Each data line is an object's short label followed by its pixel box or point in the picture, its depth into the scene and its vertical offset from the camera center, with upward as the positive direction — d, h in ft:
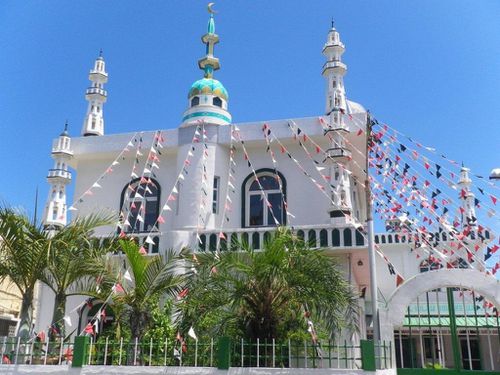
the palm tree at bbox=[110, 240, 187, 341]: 33.81 +4.03
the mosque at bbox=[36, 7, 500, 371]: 47.52 +16.77
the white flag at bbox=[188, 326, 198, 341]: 30.12 +0.97
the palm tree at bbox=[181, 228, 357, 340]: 31.99 +3.46
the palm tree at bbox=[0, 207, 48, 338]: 34.65 +6.04
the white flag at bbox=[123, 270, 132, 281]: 34.81 +4.69
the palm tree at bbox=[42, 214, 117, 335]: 35.29 +5.87
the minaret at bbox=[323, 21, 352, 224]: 46.16 +19.43
